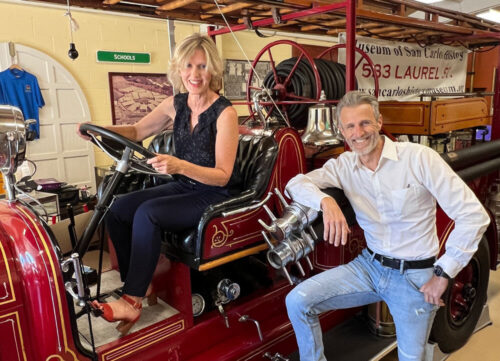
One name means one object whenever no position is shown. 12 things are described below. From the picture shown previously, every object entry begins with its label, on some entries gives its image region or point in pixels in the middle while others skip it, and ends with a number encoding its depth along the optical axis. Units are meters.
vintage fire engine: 1.46
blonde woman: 1.87
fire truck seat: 1.96
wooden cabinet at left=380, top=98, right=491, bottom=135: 3.35
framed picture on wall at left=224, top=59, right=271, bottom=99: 7.91
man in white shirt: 1.74
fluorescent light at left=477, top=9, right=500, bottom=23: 7.48
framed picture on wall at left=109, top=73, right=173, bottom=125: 6.71
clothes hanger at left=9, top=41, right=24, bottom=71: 5.66
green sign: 6.46
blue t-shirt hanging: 5.74
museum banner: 3.70
